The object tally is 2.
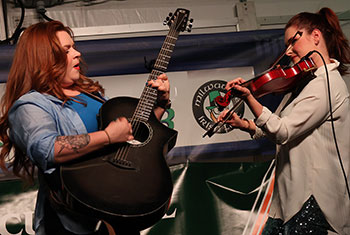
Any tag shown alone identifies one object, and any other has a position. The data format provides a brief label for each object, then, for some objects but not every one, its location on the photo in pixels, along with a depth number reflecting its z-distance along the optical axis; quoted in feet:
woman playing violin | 7.32
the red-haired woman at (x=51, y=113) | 6.33
